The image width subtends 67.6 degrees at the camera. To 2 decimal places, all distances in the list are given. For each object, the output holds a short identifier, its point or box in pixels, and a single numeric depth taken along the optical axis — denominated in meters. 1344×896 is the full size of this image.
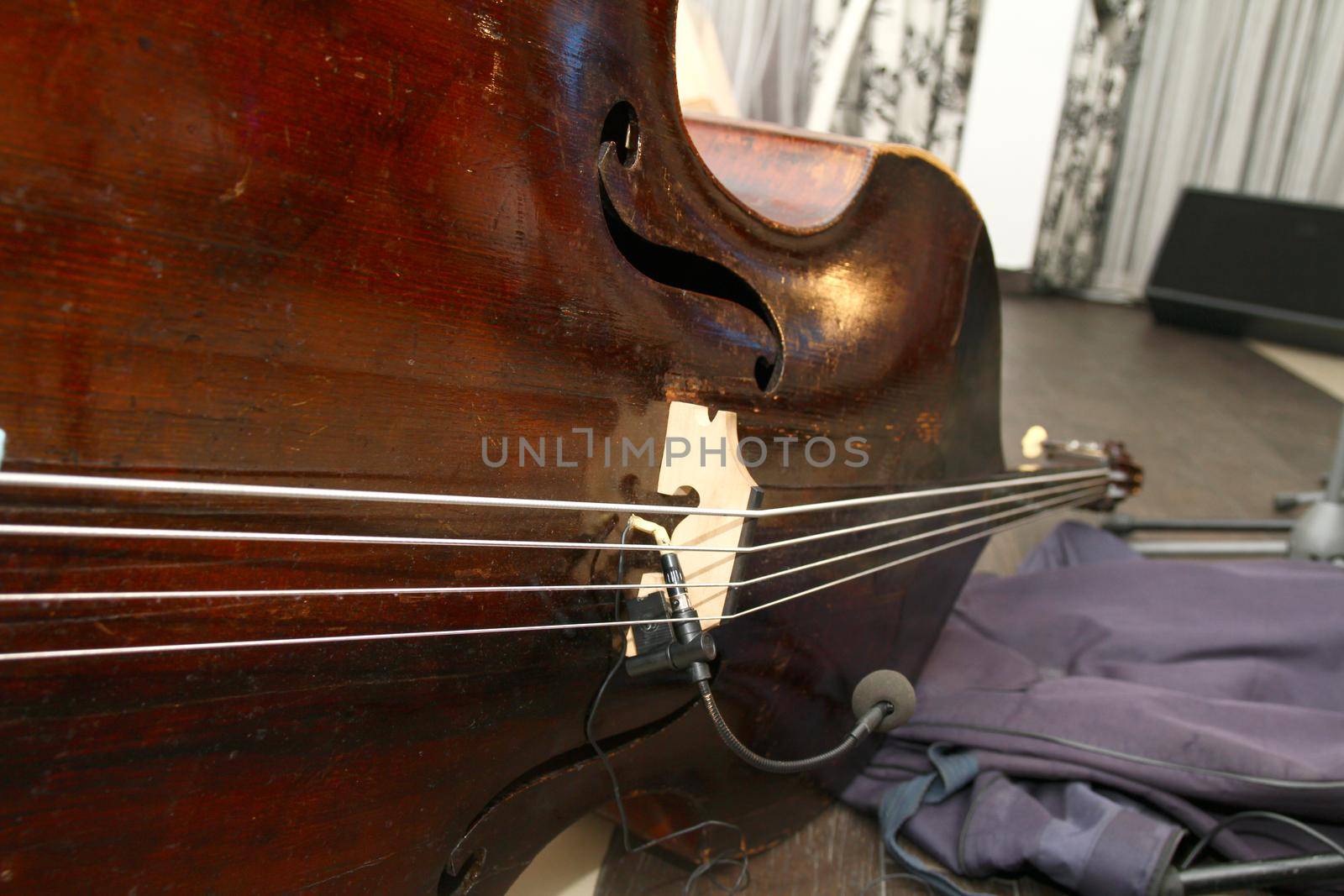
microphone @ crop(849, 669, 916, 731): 0.73
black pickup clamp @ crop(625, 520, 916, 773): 0.63
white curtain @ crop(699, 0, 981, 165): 2.92
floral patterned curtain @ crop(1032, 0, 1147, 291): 3.29
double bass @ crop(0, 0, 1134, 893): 0.42
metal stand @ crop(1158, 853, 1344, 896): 0.83
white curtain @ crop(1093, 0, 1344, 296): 3.36
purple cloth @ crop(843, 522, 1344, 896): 0.88
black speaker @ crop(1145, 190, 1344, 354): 2.95
